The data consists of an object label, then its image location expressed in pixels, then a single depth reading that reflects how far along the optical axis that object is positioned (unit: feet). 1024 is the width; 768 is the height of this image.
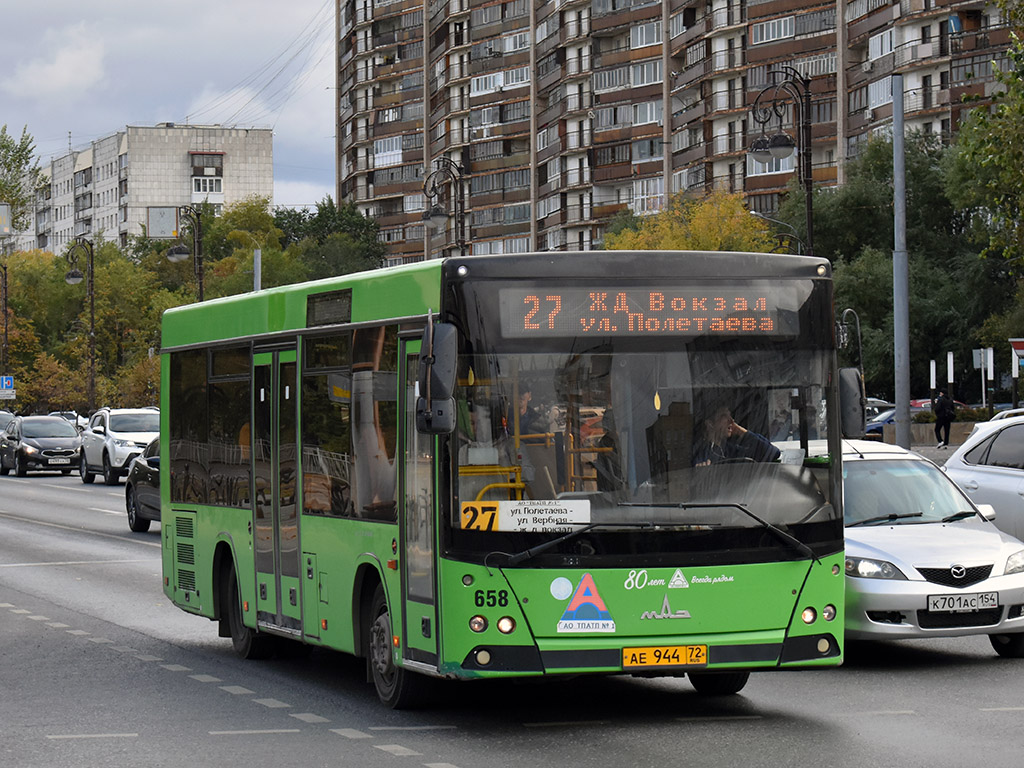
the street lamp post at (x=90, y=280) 246.68
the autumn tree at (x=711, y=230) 257.14
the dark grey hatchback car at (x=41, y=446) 183.73
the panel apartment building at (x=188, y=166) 561.84
